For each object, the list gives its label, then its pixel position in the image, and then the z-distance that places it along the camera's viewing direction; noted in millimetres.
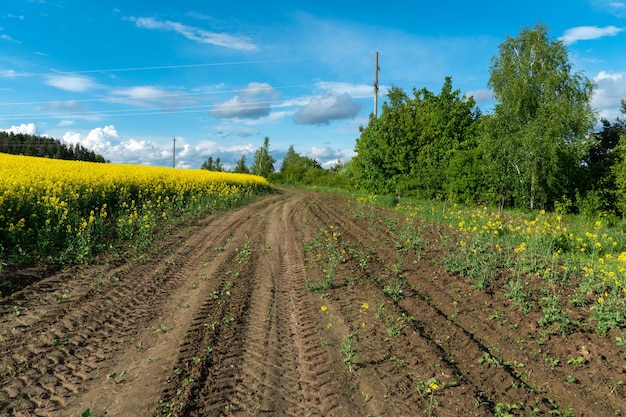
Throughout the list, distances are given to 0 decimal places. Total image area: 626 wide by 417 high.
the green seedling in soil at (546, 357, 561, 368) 4484
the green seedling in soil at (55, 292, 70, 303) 6007
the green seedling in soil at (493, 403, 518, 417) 3510
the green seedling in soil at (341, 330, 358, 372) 4348
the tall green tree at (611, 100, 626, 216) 16484
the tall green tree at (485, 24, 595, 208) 18578
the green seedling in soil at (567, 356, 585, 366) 4508
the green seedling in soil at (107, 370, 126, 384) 3912
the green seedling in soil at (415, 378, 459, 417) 3623
